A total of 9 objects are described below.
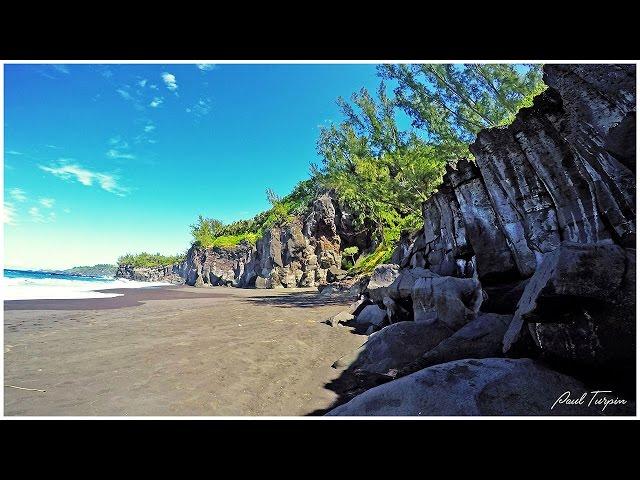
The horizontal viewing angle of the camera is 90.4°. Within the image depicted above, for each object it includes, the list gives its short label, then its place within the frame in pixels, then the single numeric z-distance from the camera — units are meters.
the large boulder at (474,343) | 4.51
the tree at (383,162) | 17.58
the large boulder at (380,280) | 10.91
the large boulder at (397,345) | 5.51
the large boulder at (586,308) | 2.93
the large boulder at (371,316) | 9.41
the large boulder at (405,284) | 8.54
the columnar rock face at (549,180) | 4.57
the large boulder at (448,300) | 6.29
